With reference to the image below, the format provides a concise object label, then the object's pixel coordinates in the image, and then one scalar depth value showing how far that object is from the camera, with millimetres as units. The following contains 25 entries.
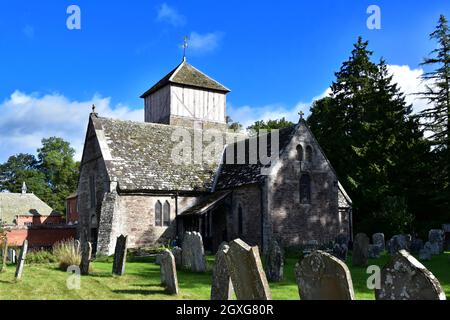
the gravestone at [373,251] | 23844
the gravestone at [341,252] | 20953
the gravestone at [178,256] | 18828
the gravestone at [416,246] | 25516
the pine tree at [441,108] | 36844
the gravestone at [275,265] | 15172
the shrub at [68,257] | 18172
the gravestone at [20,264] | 14484
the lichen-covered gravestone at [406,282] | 6395
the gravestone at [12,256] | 22881
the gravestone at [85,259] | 16625
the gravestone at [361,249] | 19156
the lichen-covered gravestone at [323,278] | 7215
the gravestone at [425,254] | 21875
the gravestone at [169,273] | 12383
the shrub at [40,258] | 21281
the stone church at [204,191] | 27703
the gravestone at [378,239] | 27698
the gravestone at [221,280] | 10133
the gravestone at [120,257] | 16078
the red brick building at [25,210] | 62469
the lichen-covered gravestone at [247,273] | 8562
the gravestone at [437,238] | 25911
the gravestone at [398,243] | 23203
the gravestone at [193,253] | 17438
